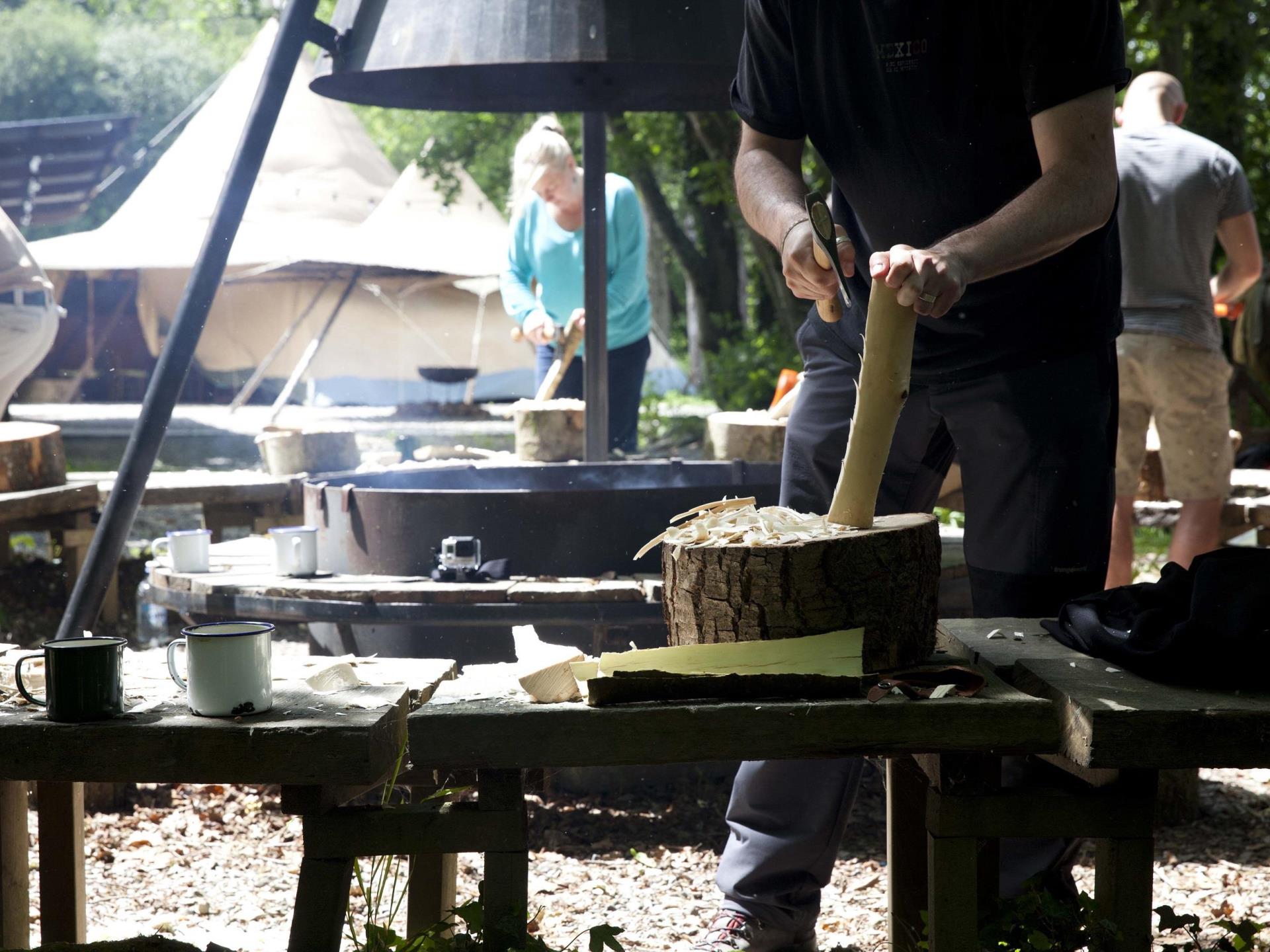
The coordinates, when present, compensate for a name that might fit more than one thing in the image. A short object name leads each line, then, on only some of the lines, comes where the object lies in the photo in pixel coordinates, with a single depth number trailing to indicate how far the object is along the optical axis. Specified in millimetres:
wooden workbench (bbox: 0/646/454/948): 1666
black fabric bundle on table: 1697
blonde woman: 5535
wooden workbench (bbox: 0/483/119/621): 5199
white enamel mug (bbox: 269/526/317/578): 3699
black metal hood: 3604
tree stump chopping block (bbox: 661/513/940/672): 1760
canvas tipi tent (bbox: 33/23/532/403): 13117
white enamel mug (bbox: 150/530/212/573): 3908
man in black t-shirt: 2170
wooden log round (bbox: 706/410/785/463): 5008
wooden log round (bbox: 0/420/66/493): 5191
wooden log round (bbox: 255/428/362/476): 5715
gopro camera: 3486
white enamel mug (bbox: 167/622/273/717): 1718
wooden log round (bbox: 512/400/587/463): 5219
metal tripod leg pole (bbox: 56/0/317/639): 2895
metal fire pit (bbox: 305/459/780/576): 3609
